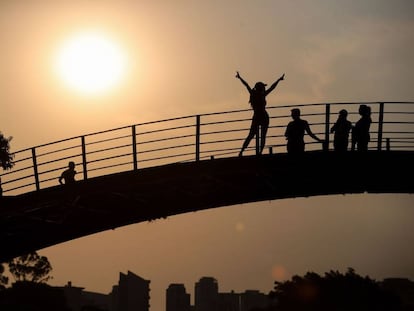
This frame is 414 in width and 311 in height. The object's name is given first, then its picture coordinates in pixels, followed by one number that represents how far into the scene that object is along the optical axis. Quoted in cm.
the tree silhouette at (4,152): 4626
